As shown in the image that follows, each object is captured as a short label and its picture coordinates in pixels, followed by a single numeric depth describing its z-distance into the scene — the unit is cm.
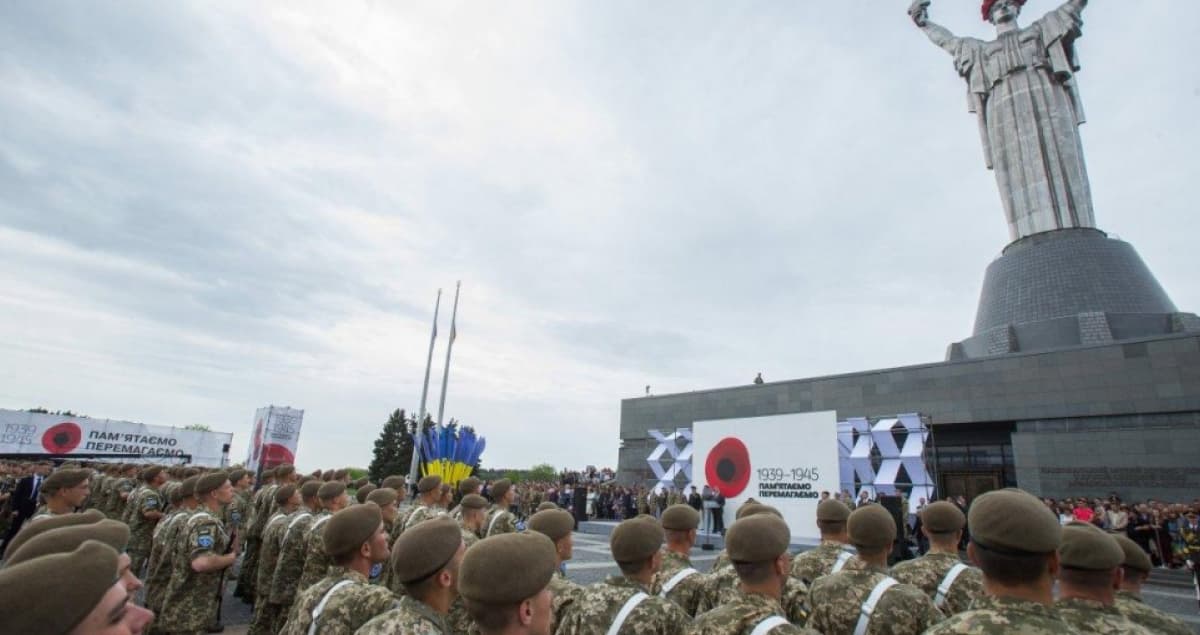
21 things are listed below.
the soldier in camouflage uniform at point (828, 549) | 449
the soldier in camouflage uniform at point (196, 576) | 477
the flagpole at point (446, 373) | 2059
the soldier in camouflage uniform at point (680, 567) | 389
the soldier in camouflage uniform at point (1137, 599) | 312
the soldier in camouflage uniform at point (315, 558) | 474
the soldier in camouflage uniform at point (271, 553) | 568
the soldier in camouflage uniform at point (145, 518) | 756
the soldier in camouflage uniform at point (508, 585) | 209
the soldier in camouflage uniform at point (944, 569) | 372
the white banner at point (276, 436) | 2133
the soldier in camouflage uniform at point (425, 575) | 248
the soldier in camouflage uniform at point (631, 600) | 289
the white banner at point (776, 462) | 1531
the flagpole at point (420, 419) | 1564
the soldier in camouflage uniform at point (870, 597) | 310
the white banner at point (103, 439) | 2759
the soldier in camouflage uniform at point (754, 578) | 260
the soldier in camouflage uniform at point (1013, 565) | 224
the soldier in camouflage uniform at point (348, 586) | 296
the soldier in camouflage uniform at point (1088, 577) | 273
